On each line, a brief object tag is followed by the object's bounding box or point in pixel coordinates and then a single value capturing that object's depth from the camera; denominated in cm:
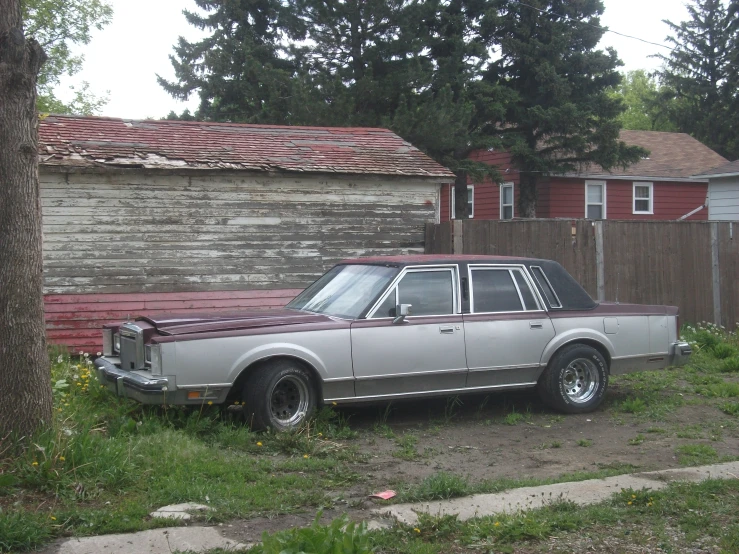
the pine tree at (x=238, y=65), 2419
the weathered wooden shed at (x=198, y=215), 1225
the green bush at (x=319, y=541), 412
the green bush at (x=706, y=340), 1238
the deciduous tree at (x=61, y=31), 3020
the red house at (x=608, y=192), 2797
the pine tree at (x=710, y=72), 3709
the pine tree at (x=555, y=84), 2538
